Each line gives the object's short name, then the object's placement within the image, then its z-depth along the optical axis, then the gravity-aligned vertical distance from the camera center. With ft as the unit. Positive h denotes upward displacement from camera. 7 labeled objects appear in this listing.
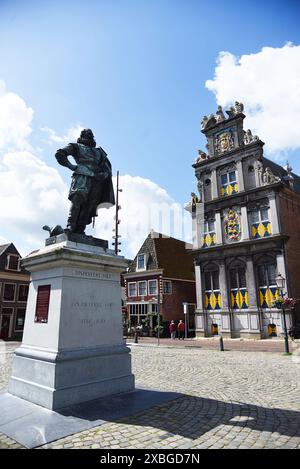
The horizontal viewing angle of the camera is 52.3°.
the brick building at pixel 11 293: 106.63 +9.54
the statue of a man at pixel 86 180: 20.52 +9.46
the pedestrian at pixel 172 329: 83.87 -2.74
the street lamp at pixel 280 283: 50.88 +5.81
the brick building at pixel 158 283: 101.40 +12.12
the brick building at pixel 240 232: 72.33 +21.53
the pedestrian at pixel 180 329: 81.00 -2.54
